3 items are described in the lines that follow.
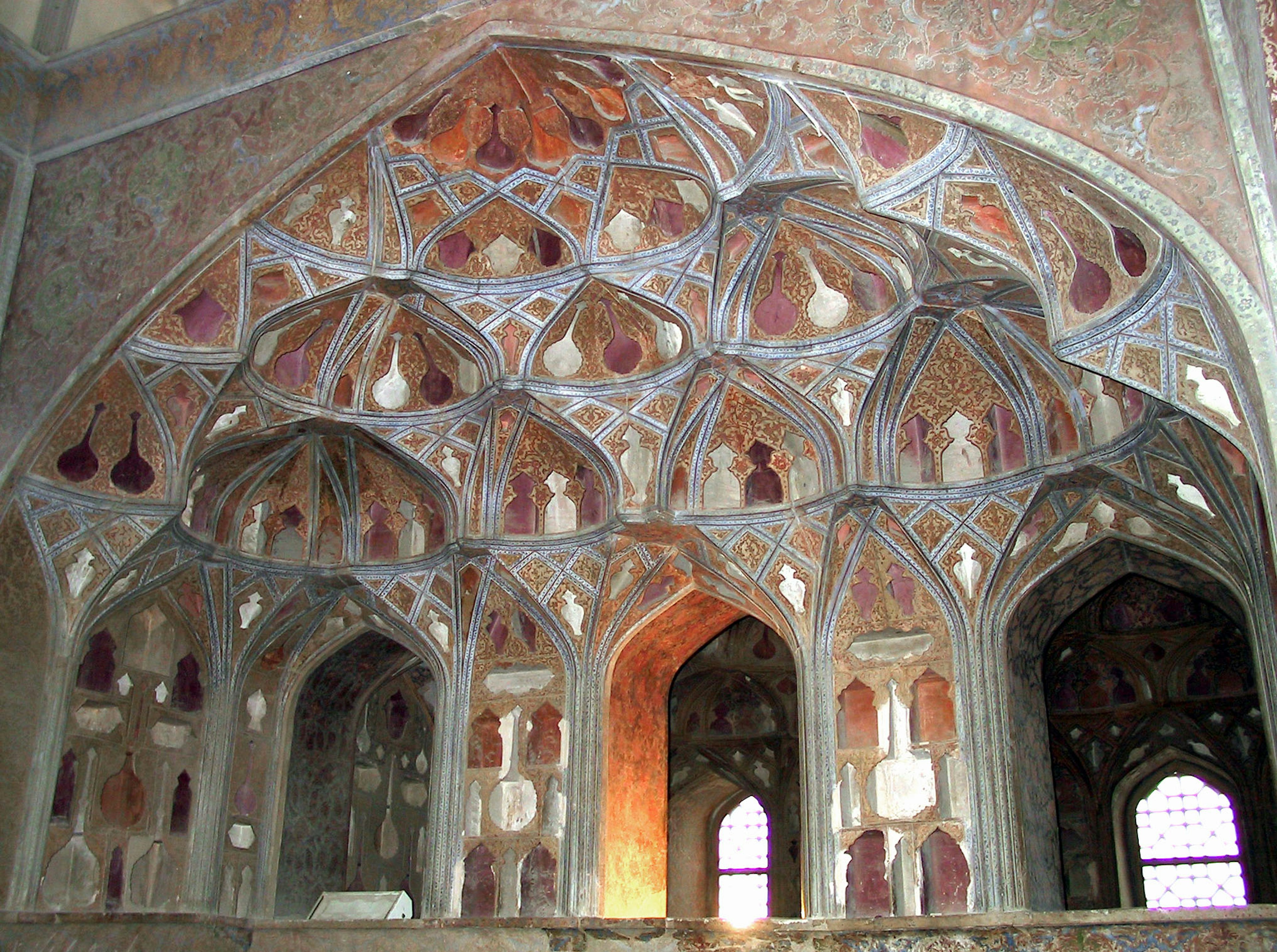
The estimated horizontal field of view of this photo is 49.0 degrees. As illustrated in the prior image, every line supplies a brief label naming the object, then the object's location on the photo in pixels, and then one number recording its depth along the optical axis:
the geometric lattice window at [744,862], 15.69
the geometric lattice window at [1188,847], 13.81
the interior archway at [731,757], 15.65
